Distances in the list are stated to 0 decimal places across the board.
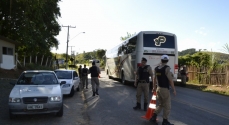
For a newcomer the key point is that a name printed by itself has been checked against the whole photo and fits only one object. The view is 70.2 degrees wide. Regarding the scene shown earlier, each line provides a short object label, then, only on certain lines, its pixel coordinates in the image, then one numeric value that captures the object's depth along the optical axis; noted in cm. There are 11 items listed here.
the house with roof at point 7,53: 1720
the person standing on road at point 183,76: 1357
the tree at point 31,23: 1626
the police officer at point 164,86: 442
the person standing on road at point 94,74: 891
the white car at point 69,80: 857
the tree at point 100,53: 7184
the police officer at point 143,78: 585
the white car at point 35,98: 478
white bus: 1105
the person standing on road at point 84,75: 1145
